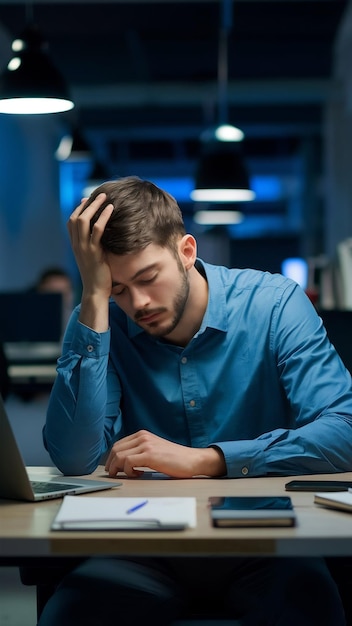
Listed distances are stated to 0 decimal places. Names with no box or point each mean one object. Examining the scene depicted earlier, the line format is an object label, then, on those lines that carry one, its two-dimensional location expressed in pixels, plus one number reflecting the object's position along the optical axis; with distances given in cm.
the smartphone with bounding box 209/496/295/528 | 200
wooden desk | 194
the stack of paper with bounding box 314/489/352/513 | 210
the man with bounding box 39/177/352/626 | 239
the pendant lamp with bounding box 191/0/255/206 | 973
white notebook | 200
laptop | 218
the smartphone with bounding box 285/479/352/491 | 226
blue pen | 208
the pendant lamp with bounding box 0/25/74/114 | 482
